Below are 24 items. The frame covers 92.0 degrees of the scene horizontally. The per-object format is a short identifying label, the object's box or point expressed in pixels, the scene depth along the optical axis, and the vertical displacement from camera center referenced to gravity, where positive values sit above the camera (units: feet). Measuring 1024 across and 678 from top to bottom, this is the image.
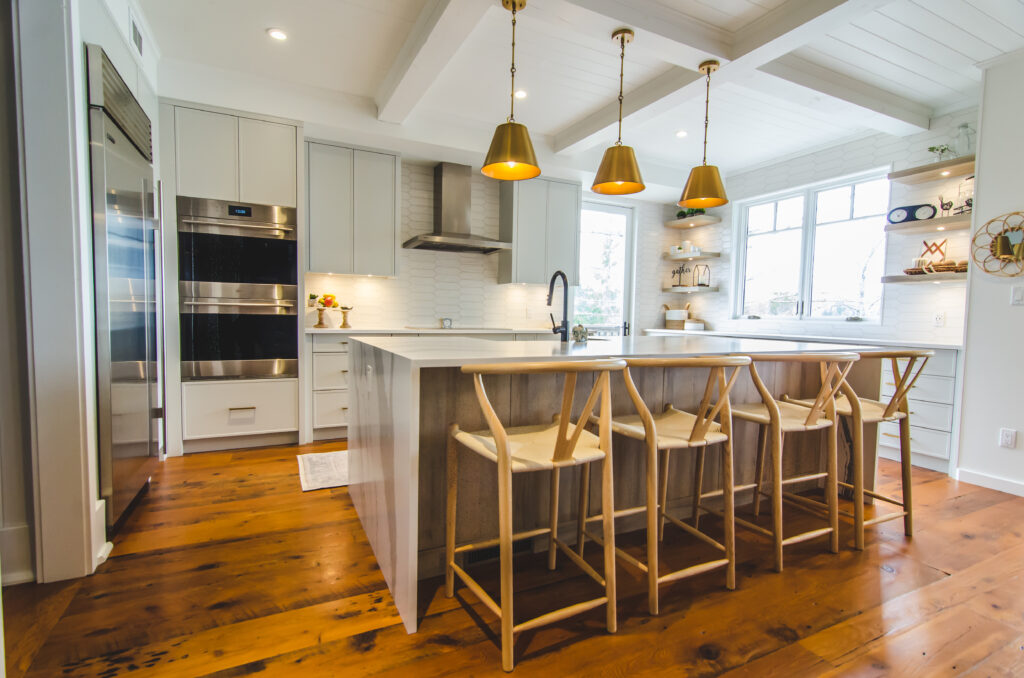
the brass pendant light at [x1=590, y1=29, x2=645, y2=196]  8.44 +2.57
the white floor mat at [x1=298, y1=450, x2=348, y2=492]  9.67 -3.33
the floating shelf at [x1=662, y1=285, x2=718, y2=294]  19.09 +1.18
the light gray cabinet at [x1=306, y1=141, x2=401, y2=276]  13.44 +2.87
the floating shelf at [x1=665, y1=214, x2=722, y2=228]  18.81 +3.79
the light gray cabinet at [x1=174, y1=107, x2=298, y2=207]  11.35 +3.63
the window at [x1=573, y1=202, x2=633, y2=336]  19.35 +1.88
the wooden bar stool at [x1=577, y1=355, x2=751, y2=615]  5.42 -1.41
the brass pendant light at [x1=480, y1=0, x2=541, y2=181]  7.41 +2.57
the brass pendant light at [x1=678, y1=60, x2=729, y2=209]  9.10 +2.45
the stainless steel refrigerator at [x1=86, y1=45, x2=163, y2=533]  6.66 +0.32
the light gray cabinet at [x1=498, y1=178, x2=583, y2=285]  16.15 +2.91
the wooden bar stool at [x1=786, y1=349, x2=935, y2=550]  7.09 -1.46
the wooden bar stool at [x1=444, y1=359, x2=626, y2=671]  4.68 -1.42
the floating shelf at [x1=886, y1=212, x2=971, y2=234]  11.67 +2.44
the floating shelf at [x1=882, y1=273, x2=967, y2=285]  11.76 +1.12
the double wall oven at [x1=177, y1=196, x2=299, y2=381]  11.43 +0.51
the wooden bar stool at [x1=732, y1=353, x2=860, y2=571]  6.50 -1.39
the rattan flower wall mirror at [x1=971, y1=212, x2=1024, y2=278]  9.84 +1.61
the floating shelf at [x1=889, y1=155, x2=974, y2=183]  11.51 +3.72
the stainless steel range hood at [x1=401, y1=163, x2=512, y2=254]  15.12 +3.28
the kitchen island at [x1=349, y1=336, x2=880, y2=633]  5.27 -1.39
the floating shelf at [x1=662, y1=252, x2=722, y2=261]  18.62 +2.40
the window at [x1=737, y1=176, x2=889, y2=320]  14.49 +2.23
